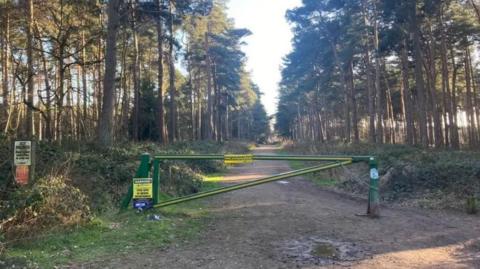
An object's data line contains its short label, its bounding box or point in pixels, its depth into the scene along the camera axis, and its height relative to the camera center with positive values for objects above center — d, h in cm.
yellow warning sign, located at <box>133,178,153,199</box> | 933 -69
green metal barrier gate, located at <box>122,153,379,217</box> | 900 -37
